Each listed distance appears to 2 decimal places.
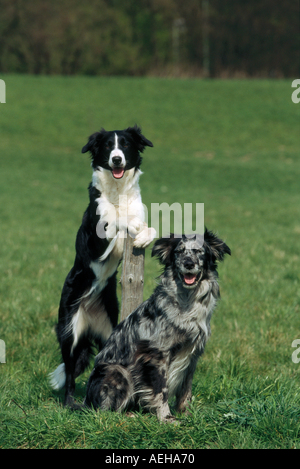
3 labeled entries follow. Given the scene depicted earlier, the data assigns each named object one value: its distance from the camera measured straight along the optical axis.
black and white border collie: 7.84
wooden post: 7.84
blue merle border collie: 7.04
